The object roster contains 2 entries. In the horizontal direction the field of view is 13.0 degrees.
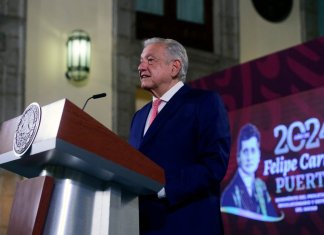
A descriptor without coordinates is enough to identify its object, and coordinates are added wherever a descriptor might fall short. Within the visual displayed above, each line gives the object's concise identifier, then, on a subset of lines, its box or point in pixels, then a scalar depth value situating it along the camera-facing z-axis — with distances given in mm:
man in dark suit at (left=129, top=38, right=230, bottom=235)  4513
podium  3718
